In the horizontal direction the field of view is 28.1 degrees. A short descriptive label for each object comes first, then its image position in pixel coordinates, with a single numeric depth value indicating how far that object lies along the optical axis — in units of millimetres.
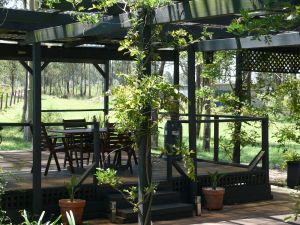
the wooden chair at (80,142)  8156
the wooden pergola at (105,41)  4984
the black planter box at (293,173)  10070
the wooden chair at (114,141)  8367
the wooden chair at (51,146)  8094
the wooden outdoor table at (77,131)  8062
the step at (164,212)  7180
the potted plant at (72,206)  6915
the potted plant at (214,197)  8047
